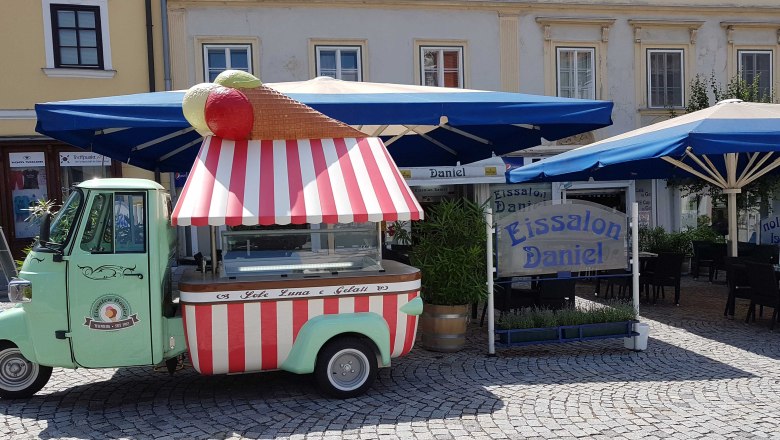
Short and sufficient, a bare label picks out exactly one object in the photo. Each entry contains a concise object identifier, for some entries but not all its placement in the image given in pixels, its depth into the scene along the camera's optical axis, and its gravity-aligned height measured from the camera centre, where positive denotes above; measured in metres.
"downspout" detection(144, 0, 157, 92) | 12.95 +3.23
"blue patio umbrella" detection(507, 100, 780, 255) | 6.41 +0.31
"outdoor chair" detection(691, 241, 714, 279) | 11.92 -1.54
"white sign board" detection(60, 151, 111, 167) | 12.80 +0.79
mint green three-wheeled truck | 4.75 -0.94
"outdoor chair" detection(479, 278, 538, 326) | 7.33 -1.40
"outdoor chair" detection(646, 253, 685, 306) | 9.26 -1.45
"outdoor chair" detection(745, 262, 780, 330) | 7.38 -1.38
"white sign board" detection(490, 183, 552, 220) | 15.37 -0.34
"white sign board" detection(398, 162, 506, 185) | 14.23 +0.23
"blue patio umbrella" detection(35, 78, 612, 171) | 5.54 +0.72
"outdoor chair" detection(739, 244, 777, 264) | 9.94 -1.32
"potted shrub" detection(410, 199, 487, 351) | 6.50 -0.88
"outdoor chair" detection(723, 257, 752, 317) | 8.02 -1.42
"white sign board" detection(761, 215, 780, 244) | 10.56 -0.98
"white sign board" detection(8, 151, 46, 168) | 12.54 +0.80
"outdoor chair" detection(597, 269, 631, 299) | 8.91 -1.74
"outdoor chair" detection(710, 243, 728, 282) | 11.49 -1.52
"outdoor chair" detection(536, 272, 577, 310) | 7.19 -1.32
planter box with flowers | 6.43 -1.55
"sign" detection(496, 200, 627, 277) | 6.58 -0.64
